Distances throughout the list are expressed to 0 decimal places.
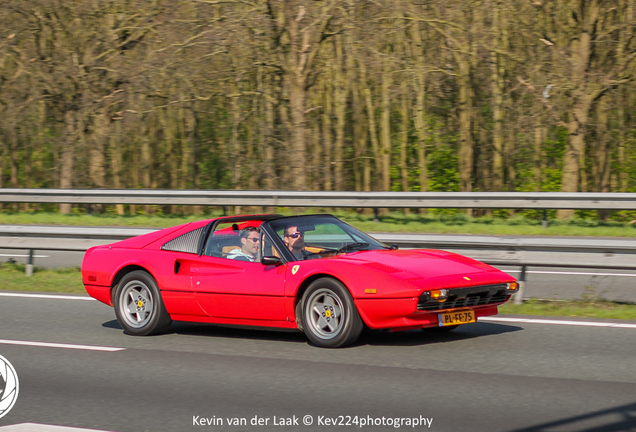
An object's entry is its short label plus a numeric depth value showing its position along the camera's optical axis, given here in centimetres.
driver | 1503
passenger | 1470
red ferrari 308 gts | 1315
